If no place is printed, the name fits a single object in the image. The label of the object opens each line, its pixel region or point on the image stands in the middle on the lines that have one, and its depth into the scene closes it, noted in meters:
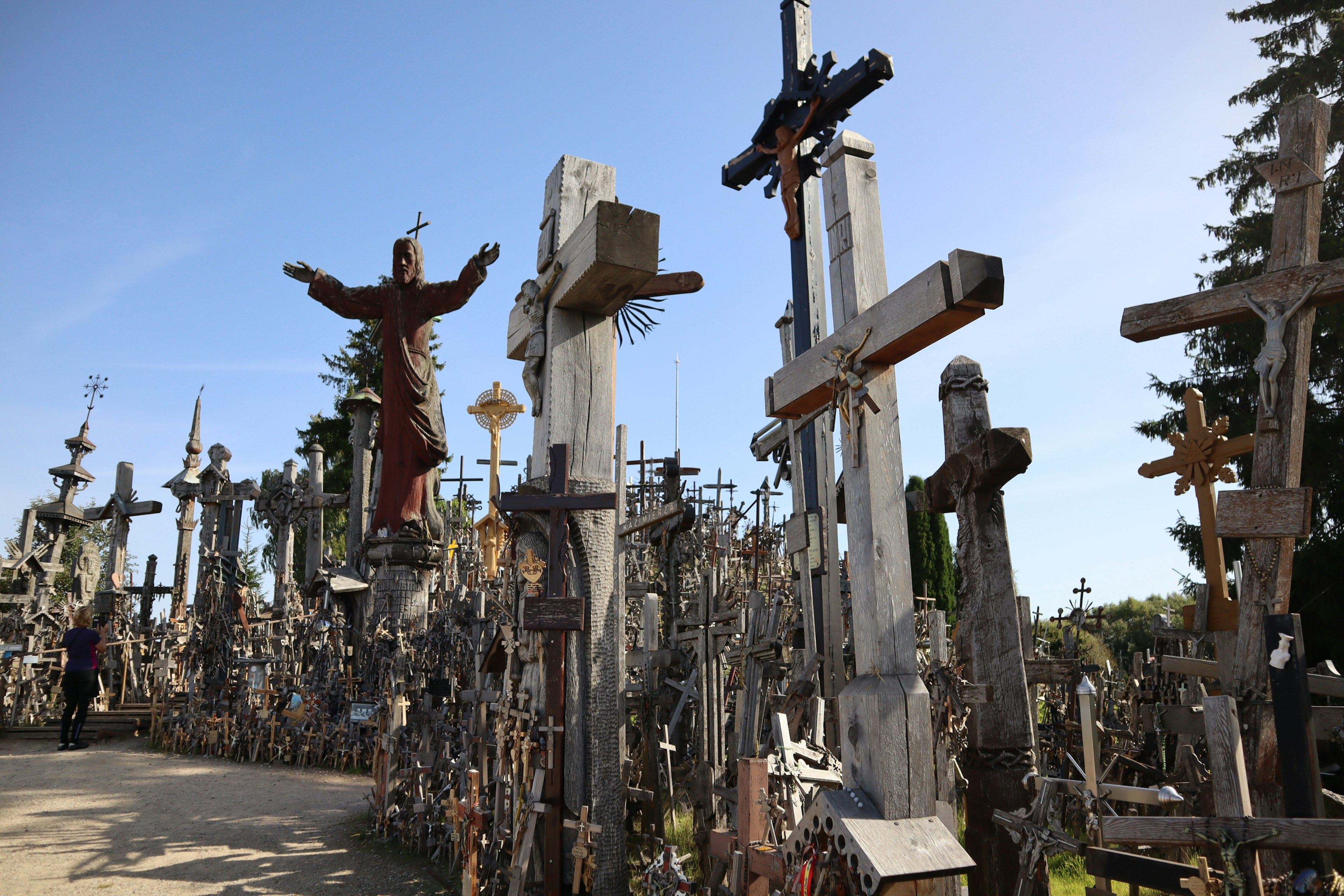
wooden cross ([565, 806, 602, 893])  4.63
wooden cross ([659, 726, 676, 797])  7.70
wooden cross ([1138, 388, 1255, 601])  4.96
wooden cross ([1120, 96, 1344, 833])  4.21
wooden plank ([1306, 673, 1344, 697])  5.39
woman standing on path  12.23
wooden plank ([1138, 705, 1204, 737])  6.15
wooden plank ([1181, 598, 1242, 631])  4.80
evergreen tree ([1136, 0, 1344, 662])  10.78
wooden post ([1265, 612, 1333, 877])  3.64
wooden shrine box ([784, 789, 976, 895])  2.59
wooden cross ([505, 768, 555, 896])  4.73
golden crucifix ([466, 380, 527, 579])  11.09
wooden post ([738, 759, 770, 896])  3.96
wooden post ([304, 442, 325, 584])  17.58
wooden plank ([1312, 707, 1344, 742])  5.67
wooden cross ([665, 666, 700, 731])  8.23
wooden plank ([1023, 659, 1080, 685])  5.29
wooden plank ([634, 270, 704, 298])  5.63
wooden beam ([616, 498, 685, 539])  6.05
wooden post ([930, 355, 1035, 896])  4.23
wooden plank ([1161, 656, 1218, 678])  5.20
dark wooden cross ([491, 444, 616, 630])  4.78
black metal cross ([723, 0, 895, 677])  8.72
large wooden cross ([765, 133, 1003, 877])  2.85
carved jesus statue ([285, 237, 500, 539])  13.20
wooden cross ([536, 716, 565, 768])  4.77
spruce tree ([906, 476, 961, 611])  22.47
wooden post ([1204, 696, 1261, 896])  3.36
